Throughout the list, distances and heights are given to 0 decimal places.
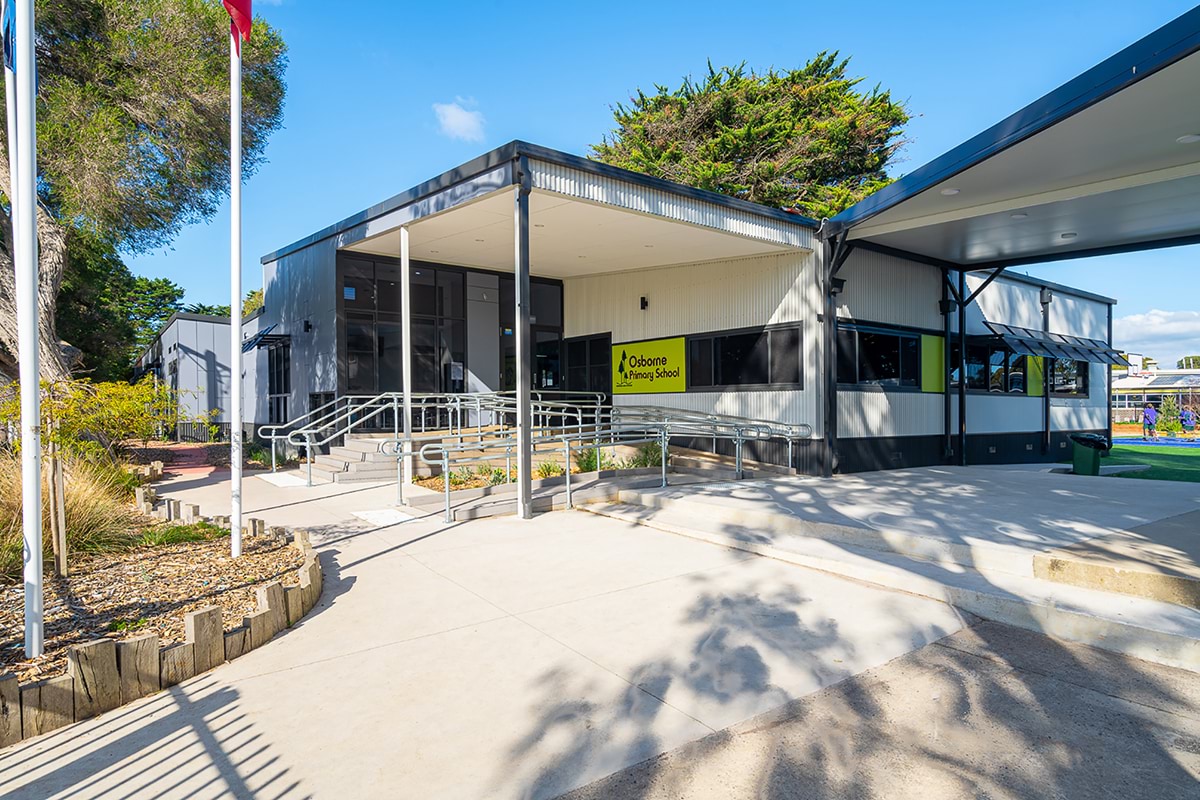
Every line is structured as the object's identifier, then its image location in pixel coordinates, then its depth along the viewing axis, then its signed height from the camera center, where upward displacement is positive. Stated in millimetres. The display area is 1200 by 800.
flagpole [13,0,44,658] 3625 +523
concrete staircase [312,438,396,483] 11352 -1326
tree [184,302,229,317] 55594 +7354
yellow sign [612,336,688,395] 14344 +505
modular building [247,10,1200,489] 8500 +2267
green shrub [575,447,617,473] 10883 -1236
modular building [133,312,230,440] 22344 +1197
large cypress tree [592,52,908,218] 25422 +10159
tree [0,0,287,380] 10969 +4994
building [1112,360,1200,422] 37125 -352
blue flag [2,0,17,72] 3766 +2154
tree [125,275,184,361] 48469 +7200
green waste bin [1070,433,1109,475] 12346 -1329
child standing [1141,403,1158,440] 29328 -1790
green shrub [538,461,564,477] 10305 -1291
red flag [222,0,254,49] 5816 +3459
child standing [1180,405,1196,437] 29636 -1683
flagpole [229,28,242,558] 5902 +1214
